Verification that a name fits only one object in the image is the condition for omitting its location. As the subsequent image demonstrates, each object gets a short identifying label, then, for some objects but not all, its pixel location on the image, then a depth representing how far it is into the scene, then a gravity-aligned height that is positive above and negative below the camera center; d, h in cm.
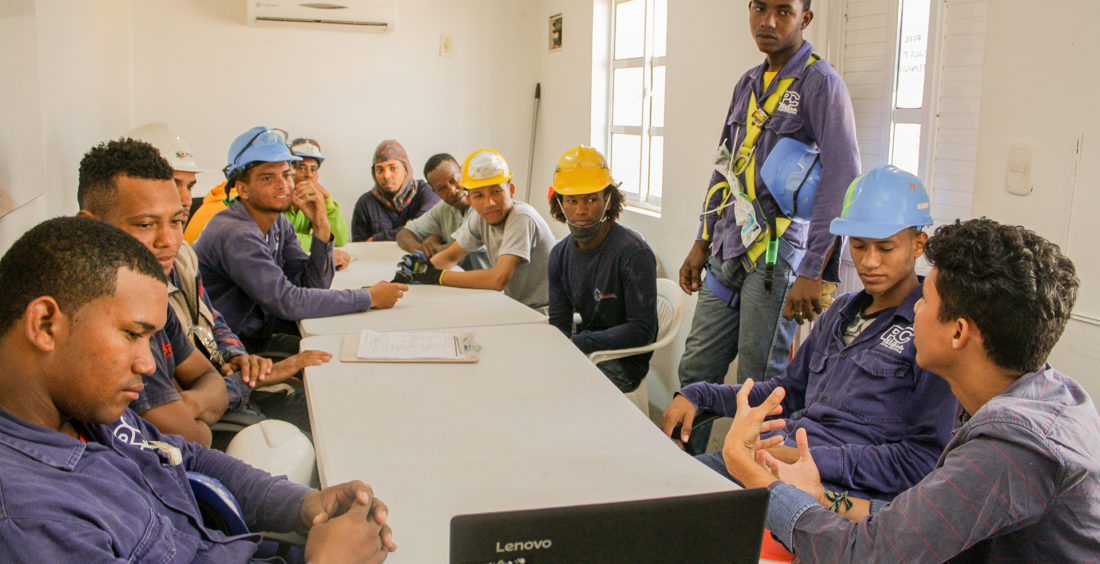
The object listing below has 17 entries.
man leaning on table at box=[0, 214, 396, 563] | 94 -33
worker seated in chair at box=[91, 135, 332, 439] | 192 -33
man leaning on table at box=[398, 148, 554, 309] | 345 -39
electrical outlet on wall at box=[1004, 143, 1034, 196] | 210 -2
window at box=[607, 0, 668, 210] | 462 +36
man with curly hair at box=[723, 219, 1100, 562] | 107 -39
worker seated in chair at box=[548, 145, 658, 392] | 293 -42
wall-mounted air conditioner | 564 +98
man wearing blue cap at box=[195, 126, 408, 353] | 278 -40
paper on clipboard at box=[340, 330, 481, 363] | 232 -59
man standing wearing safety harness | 236 -18
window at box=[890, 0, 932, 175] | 256 +25
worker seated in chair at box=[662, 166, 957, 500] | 164 -49
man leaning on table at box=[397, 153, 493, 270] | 441 -38
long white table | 148 -63
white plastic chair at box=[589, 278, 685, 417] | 289 -66
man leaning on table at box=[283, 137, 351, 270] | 414 -31
